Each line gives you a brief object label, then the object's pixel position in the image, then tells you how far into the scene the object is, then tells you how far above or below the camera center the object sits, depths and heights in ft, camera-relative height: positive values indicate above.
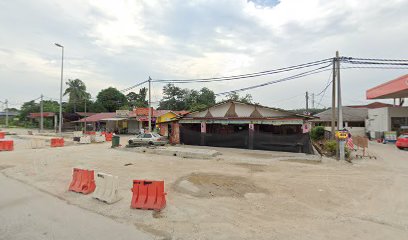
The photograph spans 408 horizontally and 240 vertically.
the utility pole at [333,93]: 55.01 +7.92
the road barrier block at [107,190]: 24.83 -6.11
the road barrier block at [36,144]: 83.23 -5.81
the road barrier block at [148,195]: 22.91 -6.07
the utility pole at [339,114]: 51.90 +3.05
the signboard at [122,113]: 144.36 +7.66
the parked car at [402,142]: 72.38 -3.42
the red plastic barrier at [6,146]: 74.79 -5.87
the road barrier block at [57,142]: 86.07 -5.35
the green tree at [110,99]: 241.96 +25.66
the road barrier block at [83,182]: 28.45 -6.19
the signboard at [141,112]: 133.08 +7.70
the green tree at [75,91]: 232.88 +32.50
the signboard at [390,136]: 93.66 -2.35
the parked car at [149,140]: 80.02 -3.96
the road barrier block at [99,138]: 103.00 -4.61
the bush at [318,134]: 94.58 -1.89
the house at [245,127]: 63.82 +0.22
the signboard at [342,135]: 50.91 -1.16
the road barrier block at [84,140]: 97.19 -5.08
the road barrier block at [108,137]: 113.13 -4.55
